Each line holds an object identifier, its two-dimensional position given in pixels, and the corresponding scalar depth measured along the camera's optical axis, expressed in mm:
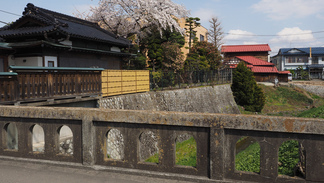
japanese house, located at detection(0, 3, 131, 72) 15289
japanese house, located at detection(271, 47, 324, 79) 59719
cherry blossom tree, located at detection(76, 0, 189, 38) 31219
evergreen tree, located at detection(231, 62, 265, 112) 32281
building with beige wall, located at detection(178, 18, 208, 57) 42906
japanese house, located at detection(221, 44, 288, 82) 49406
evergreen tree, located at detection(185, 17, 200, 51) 40497
